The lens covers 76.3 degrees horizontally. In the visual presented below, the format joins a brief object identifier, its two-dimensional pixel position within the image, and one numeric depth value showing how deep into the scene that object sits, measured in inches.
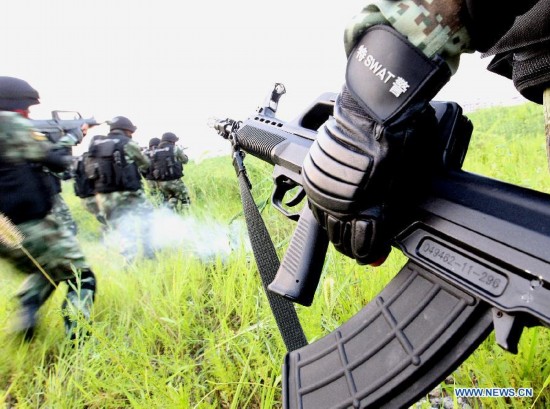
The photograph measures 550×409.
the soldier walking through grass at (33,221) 95.4
